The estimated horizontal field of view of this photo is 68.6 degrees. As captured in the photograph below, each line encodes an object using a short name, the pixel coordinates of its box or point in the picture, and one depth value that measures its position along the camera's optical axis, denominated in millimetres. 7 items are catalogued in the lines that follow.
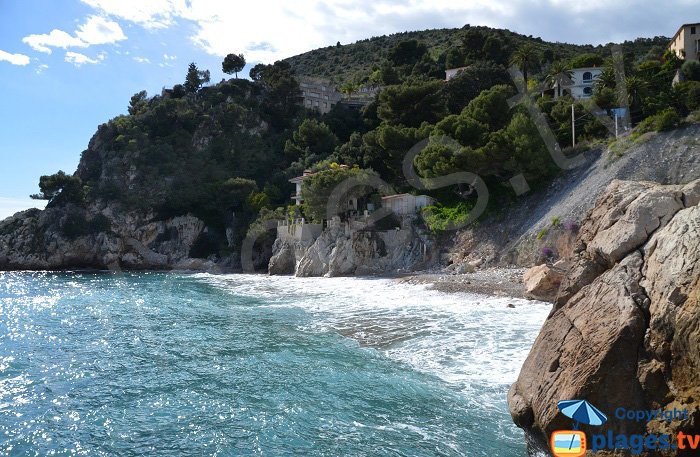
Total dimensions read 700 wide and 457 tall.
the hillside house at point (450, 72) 65175
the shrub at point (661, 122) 30969
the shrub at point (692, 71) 42531
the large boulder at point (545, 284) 20547
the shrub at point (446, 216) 35688
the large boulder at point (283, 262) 43375
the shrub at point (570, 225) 27455
